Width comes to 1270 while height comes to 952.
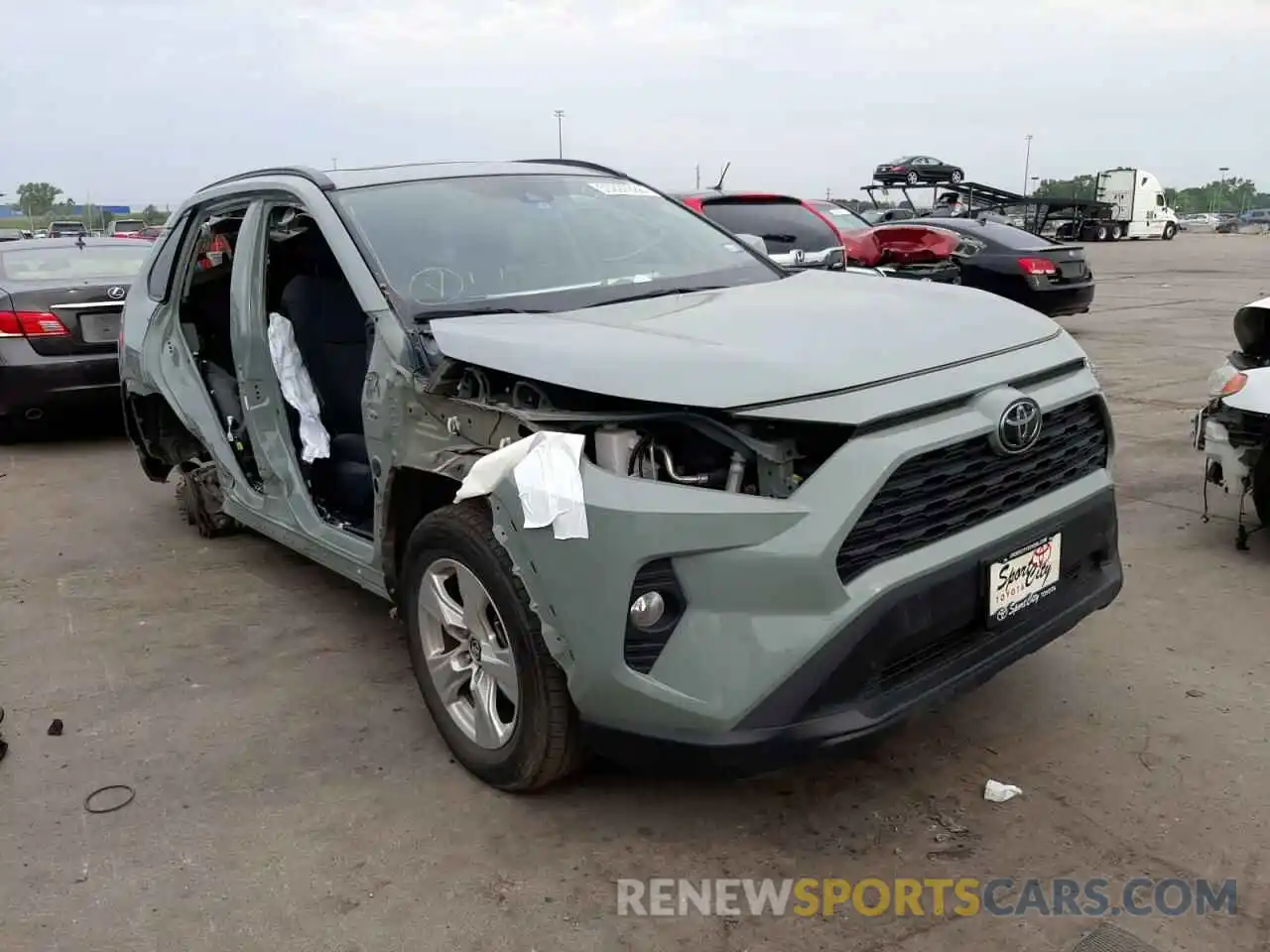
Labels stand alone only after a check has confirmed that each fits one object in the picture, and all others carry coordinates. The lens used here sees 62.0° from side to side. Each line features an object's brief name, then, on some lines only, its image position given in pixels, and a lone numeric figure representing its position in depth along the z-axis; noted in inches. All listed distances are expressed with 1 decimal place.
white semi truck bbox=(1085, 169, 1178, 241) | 1601.9
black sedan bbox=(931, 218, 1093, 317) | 434.9
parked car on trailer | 1461.6
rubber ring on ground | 120.3
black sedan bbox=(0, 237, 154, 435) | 284.8
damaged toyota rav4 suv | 93.7
